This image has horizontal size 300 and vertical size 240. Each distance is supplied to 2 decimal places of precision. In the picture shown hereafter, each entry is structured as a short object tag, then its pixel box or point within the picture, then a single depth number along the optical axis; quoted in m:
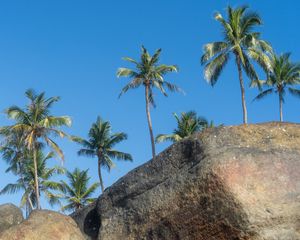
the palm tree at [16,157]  40.33
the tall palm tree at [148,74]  40.19
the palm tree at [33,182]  47.03
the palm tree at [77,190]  50.00
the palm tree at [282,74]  41.84
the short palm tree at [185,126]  44.28
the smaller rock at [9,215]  18.06
